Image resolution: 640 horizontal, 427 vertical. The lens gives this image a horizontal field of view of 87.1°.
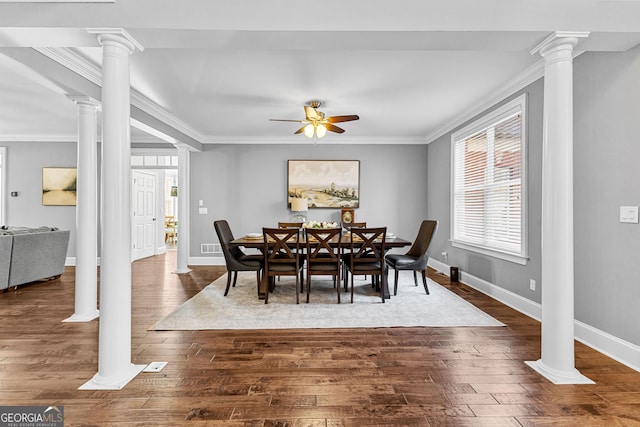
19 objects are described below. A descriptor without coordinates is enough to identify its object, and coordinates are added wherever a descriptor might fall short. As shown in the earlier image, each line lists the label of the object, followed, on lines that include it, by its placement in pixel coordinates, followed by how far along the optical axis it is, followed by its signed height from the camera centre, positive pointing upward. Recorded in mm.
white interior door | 7328 -45
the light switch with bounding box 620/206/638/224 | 2383 +0
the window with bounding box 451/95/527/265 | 3727 +372
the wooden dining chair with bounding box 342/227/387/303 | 3881 -521
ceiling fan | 4012 +1140
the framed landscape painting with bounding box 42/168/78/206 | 6598 +483
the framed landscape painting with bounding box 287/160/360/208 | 6547 +634
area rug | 3244 -1060
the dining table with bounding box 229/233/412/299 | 3930 -374
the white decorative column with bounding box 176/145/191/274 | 5914 +57
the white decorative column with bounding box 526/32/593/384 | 2227 +38
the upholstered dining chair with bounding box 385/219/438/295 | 4273 -601
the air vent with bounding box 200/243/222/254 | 6582 -699
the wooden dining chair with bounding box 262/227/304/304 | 3846 -520
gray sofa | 4379 -594
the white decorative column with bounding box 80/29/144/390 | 2150 -7
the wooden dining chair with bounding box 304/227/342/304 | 3869 -492
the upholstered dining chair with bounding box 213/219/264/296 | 4152 -604
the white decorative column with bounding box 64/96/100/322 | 3391 -53
